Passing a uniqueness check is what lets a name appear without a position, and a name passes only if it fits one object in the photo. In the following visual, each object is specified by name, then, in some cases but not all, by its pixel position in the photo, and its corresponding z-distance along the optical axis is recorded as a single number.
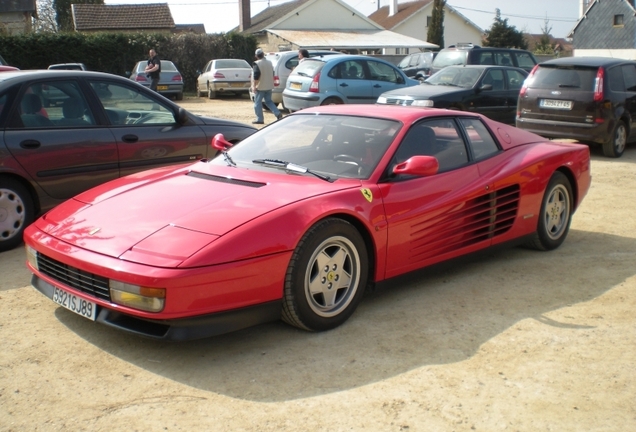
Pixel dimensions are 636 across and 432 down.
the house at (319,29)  47.88
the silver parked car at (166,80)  26.72
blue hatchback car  16.55
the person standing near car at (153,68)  23.98
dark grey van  12.02
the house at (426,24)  62.34
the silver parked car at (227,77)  27.75
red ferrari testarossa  3.92
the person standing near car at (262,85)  17.48
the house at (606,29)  59.97
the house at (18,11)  47.90
